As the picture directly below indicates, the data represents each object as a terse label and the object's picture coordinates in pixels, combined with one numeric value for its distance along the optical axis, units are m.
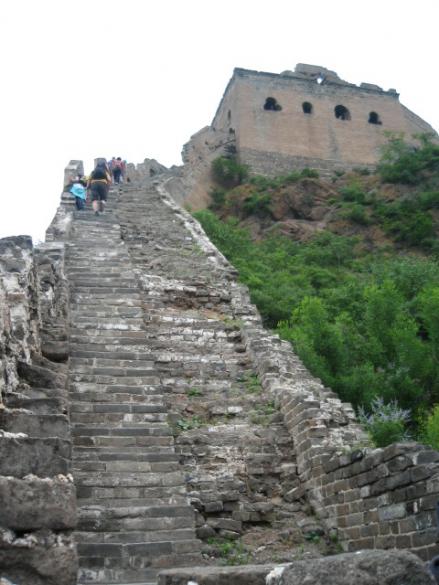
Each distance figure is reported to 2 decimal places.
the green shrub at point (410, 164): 30.22
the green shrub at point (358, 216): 27.61
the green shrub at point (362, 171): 34.22
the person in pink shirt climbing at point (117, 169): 24.45
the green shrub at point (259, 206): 29.06
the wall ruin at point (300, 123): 35.59
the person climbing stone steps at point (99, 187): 17.06
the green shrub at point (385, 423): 8.19
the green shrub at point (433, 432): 7.86
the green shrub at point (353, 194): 29.67
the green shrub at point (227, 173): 32.75
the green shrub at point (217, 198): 30.47
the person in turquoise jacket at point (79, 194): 17.39
